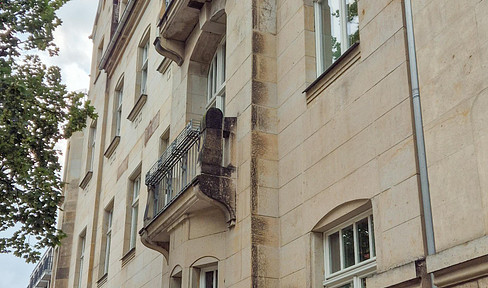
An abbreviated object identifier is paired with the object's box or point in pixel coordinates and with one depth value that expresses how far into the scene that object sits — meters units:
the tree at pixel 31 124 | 13.15
